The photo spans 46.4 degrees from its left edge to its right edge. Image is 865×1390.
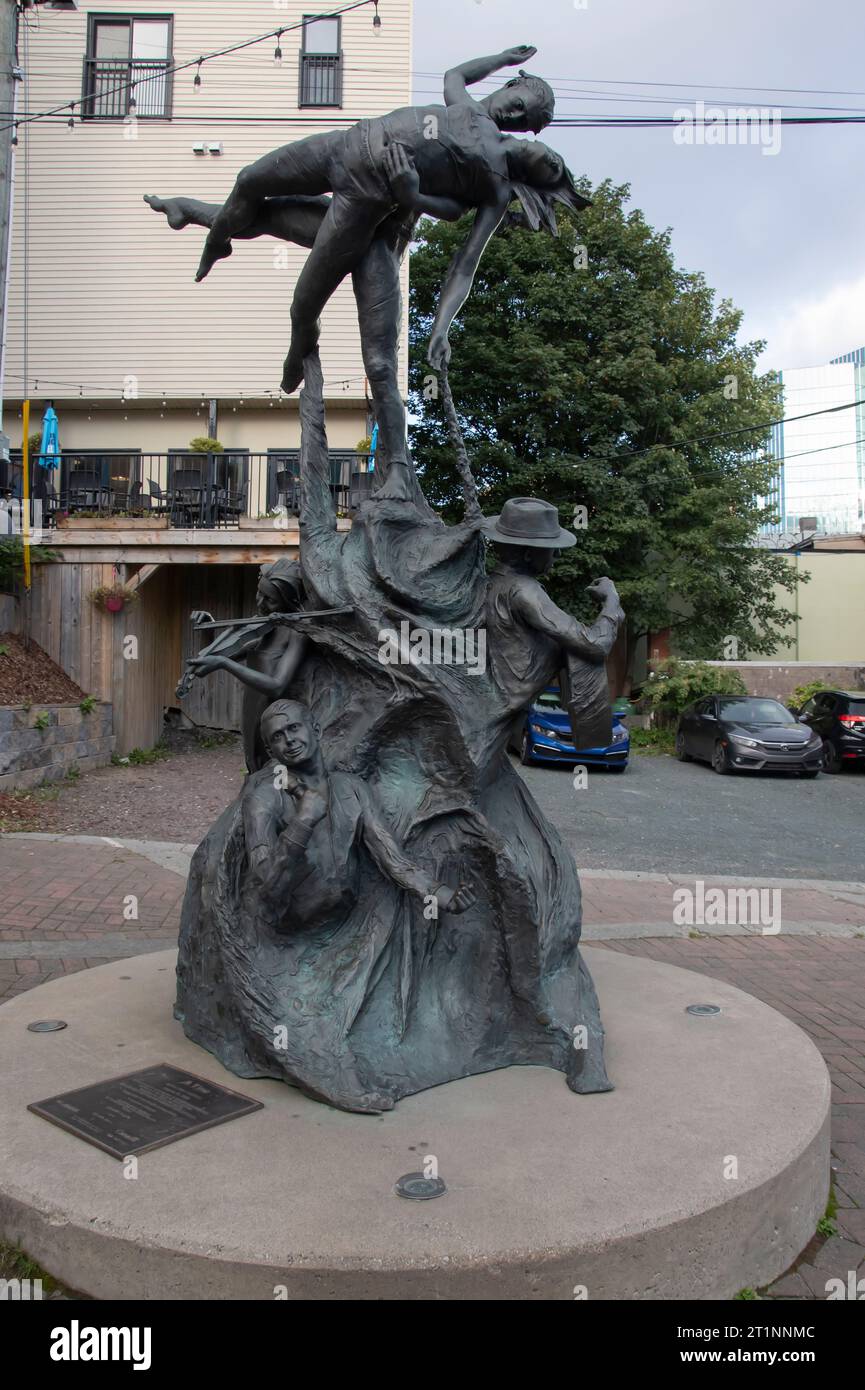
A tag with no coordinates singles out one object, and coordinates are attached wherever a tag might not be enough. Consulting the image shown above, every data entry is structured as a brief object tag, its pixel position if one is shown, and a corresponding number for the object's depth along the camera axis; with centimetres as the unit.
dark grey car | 1720
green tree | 2202
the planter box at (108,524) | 1530
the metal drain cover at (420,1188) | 314
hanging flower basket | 1508
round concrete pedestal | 285
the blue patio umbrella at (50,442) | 1599
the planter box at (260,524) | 1541
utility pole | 1340
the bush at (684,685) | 2062
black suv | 1825
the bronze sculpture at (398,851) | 411
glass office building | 4500
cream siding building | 1856
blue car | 1662
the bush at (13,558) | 1512
